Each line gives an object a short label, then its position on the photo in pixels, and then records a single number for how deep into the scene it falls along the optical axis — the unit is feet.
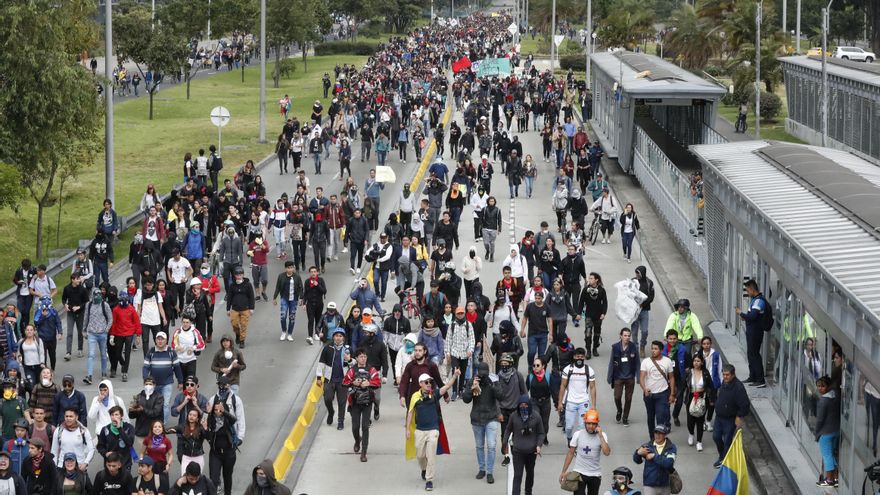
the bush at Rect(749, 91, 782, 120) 209.05
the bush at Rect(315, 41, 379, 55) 370.88
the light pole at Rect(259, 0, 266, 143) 173.35
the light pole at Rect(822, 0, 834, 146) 131.35
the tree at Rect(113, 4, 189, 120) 213.46
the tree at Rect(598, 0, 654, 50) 304.91
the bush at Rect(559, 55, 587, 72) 306.76
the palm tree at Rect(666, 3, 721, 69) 250.57
